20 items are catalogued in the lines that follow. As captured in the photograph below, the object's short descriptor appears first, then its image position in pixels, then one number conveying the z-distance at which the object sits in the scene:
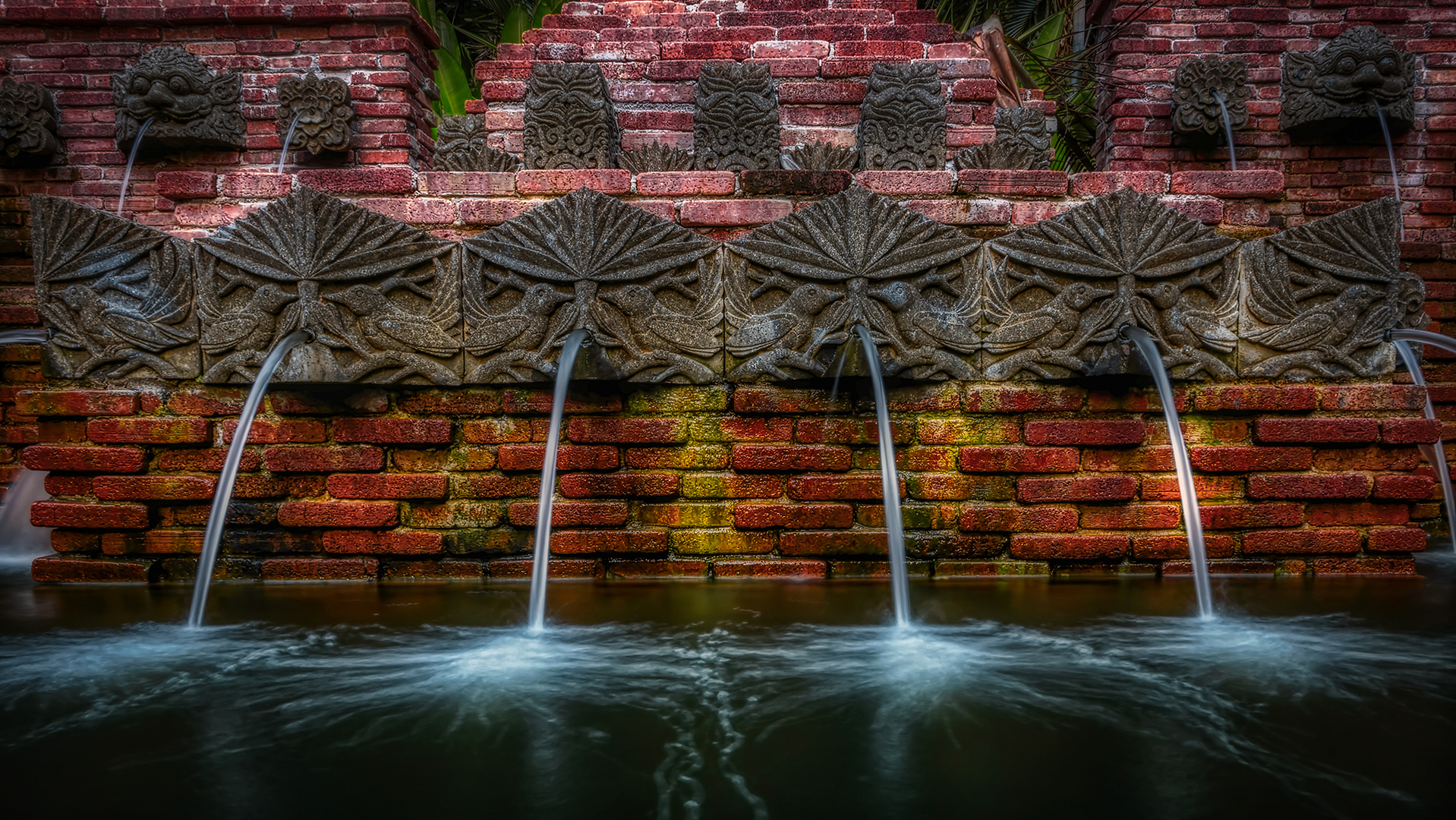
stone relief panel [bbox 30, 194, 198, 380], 2.28
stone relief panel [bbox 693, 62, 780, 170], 4.12
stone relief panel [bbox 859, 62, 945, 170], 4.08
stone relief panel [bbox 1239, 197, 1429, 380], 2.29
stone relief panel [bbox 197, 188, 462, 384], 2.24
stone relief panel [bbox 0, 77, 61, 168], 4.74
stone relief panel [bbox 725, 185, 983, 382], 2.25
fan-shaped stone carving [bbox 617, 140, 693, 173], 4.11
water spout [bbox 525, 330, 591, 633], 2.15
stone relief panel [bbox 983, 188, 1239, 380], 2.26
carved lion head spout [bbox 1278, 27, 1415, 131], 4.41
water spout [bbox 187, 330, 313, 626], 2.24
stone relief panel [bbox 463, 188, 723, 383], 2.25
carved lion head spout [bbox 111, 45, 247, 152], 4.73
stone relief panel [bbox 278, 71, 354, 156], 4.83
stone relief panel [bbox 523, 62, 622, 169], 4.06
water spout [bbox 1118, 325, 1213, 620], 2.24
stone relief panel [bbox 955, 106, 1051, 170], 4.55
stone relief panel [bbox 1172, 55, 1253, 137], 4.67
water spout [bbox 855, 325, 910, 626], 2.10
